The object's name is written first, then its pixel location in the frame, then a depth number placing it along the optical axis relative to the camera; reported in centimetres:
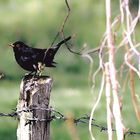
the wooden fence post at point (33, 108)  711
